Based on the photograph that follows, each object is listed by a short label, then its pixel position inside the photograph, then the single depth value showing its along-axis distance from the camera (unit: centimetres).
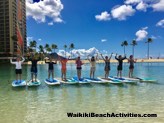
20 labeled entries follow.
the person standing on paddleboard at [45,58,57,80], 1129
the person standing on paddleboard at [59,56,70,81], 1155
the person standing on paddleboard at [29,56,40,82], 1082
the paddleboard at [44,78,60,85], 1079
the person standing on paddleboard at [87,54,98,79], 1224
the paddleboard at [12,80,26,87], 1042
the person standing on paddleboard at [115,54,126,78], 1227
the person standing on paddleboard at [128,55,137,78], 1281
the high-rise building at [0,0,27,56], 7204
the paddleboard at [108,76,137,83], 1170
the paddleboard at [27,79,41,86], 1061
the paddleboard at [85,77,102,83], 1155
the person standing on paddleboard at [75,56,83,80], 1190
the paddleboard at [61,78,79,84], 1117
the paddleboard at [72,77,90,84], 1127
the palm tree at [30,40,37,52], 7718
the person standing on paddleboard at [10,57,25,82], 1062
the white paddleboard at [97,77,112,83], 1146
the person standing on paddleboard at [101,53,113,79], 1235
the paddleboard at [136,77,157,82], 1234
